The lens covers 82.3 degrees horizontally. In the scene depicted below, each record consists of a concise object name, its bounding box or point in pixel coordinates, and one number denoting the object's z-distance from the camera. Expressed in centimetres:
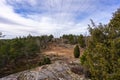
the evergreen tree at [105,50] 331
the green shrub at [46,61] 983
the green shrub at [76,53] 1325
